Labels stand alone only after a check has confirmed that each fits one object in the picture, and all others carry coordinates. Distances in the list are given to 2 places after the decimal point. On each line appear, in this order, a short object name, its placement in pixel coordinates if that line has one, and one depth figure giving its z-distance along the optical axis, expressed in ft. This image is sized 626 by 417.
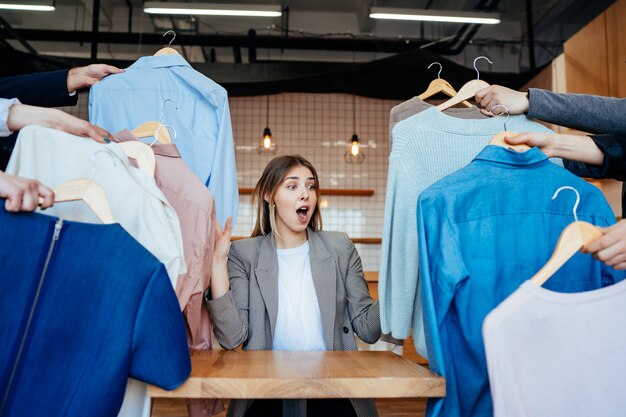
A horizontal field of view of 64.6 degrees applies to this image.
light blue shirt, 7.60
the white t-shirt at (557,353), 3.70
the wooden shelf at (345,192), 24.17
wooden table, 4.25
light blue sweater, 5.06
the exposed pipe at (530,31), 19.56
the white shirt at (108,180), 4.74
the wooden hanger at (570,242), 3.93
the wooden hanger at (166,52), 8.08
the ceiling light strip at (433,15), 17.39
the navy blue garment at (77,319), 3.85
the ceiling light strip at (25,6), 17.61
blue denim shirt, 4.49
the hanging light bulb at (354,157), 22.99
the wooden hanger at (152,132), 6.39
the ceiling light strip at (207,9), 16.71
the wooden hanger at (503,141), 5.13
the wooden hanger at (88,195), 4.29
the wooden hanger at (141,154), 5.50
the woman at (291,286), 6.33
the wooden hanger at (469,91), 6.32
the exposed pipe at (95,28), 20.07
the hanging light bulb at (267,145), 19.44
